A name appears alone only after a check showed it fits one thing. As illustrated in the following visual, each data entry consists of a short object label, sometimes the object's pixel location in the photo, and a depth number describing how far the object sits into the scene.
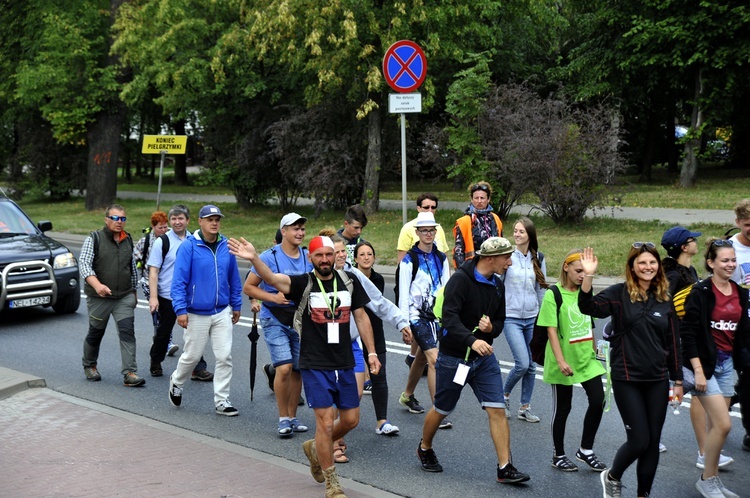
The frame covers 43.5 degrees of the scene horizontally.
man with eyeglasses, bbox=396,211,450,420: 7.32
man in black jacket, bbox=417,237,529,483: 6.20
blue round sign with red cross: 13.78
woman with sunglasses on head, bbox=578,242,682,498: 5.62
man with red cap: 6.07
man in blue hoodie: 8.09
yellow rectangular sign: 22.36
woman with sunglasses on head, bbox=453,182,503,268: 9.20
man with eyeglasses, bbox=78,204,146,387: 9.29
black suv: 12.55
